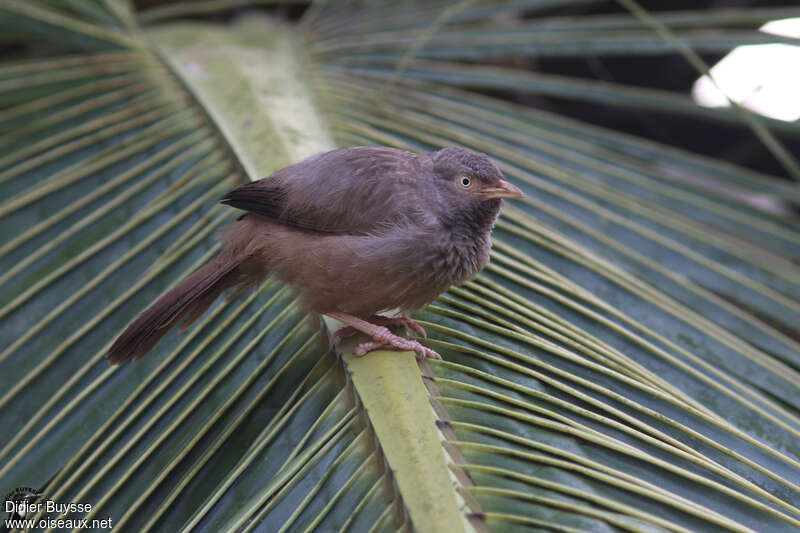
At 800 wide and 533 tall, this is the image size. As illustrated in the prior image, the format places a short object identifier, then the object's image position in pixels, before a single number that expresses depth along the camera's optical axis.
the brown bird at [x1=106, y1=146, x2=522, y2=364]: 4.66
